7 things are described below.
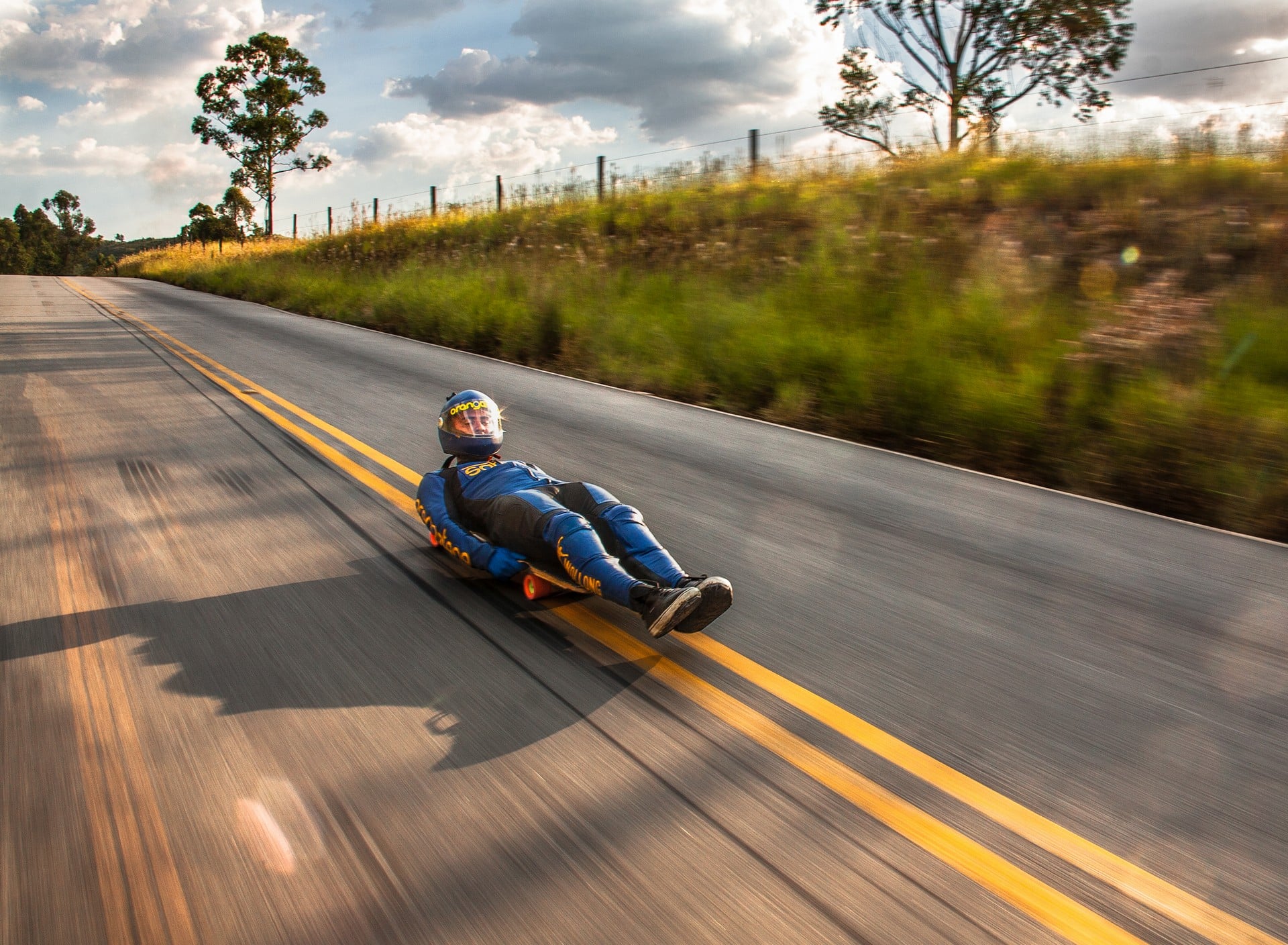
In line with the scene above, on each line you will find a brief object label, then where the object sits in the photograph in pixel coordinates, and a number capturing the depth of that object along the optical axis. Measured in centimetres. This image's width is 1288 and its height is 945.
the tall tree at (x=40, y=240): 12575
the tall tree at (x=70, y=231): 13288
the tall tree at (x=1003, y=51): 1820
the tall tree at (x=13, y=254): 12144
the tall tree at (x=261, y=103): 4691
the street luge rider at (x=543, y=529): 340
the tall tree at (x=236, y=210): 5206
